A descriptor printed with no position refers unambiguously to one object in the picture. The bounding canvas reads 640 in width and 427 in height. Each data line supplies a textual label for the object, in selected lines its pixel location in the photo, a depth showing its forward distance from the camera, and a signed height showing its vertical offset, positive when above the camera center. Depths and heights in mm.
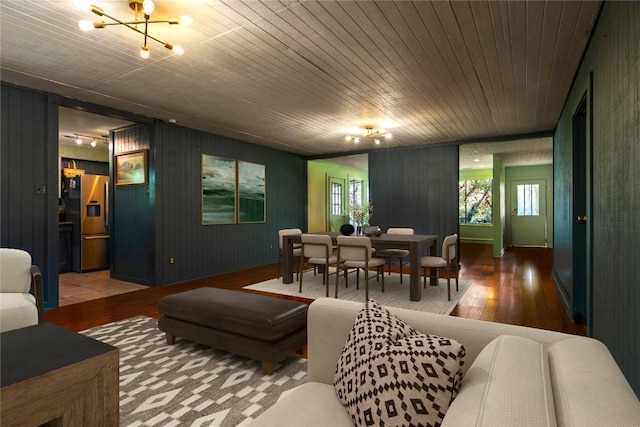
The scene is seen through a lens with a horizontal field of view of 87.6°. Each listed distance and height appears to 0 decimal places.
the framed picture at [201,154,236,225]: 6035 +424
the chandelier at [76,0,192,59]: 2168 +1335
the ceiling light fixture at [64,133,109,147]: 6261 +1452
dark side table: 1327 -717
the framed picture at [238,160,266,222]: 6738 +428
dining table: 4195 -505
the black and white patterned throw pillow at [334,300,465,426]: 885 -470
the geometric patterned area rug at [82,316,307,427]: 1833 -1112
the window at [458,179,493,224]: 11242 +353
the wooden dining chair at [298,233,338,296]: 4535 -519
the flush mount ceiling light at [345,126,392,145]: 5523 +1312
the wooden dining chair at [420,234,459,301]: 4251 -647
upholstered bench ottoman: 2273 -806
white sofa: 640 -406
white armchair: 2439 -654
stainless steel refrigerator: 6438 -116
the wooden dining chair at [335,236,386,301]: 4293 -540
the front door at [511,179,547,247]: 10391 -28
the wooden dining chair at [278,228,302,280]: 5378 -494
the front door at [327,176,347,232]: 9859 +283
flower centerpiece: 5705 -19
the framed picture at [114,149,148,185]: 5377 +751
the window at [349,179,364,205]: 11547 +758
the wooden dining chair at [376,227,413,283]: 5329 -653
